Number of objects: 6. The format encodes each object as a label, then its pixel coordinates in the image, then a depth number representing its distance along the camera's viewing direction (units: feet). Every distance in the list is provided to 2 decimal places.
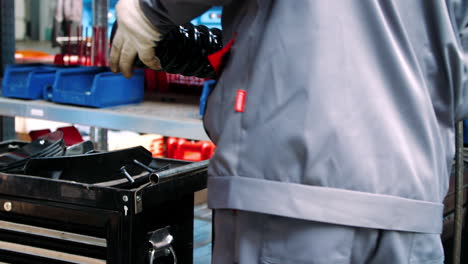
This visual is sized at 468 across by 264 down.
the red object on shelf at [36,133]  10.13
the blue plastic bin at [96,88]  7.94
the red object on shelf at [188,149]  9.75
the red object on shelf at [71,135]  9.45
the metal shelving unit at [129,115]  7.13
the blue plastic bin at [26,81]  8.46
